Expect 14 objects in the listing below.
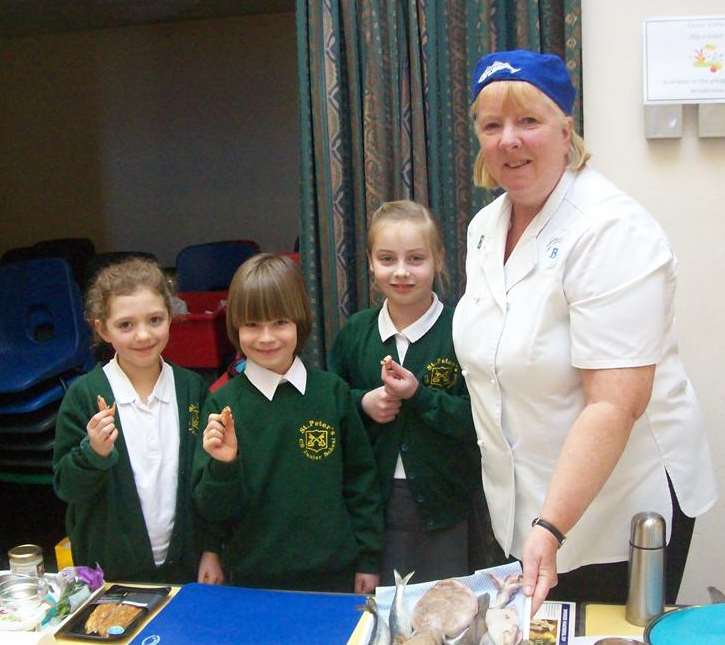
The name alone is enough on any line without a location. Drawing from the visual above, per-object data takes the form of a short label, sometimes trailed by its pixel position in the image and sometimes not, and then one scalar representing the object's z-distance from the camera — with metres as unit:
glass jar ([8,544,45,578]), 1.40
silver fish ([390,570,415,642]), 1.13
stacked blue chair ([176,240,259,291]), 3.68
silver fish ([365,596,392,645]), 1.14
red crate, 3.06
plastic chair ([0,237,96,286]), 4.54
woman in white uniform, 1.16
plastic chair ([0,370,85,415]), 2.86
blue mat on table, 1.22
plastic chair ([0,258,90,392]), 3.08
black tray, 1.25
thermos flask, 1.16
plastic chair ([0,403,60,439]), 2.87
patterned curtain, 1.99
